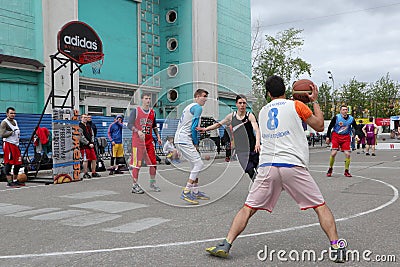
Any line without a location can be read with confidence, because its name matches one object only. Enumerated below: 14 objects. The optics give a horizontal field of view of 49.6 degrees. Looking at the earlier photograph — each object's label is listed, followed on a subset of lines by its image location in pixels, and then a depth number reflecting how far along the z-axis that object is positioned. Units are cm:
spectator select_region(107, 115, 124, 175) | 1354
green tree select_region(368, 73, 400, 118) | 7075
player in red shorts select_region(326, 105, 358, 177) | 1183
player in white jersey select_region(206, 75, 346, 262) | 423
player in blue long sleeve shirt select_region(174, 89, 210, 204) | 747
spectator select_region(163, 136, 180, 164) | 1075
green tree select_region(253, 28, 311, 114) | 3828
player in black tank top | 766
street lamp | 6522
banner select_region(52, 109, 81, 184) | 1152
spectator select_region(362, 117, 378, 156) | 2230
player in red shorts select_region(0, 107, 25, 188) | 1079
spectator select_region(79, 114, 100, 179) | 1267
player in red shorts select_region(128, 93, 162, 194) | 868
